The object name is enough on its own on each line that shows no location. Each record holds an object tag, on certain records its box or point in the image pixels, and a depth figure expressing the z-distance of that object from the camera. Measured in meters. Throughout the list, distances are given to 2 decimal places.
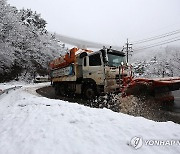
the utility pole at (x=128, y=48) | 31.00
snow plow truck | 4.77
